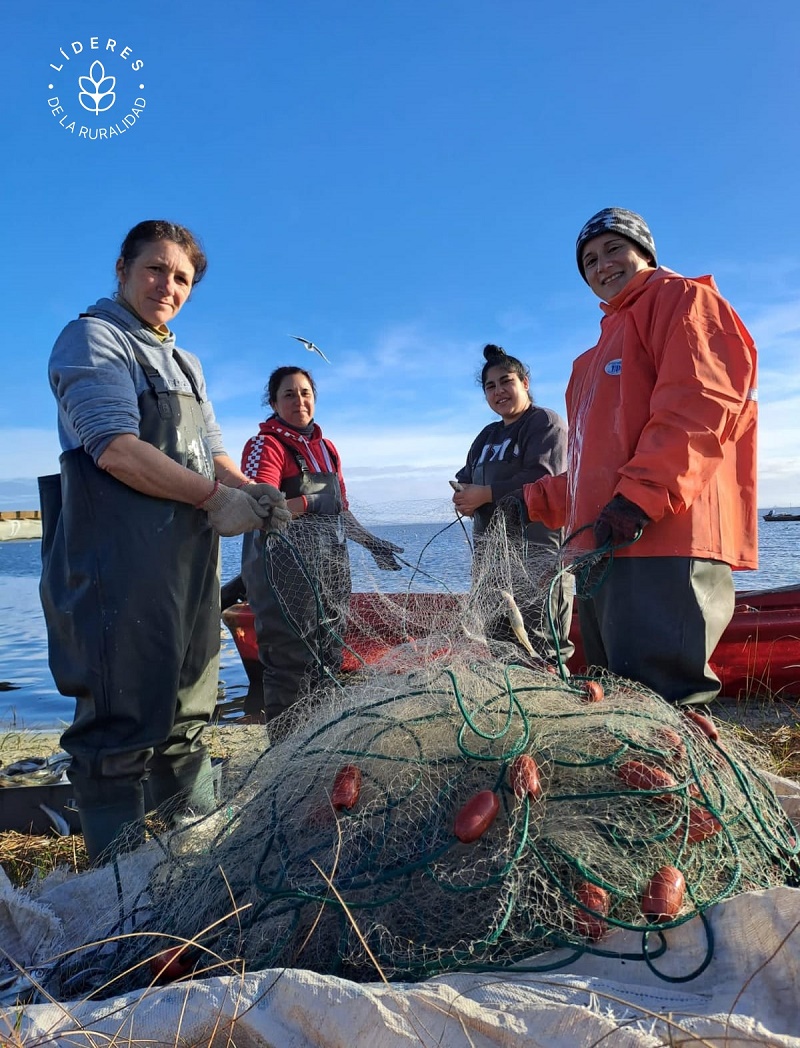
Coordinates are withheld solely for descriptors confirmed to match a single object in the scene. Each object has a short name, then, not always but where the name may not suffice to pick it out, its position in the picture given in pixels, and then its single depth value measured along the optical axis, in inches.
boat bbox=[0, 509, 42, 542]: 1201.7
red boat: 242.5
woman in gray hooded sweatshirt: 100.6
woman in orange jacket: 104.6
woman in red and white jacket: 141.3
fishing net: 62.6
